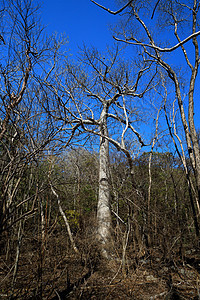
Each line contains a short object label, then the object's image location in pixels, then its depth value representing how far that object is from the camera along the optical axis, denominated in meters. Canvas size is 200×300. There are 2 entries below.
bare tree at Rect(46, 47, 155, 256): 7.23
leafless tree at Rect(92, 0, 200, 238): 4.68
